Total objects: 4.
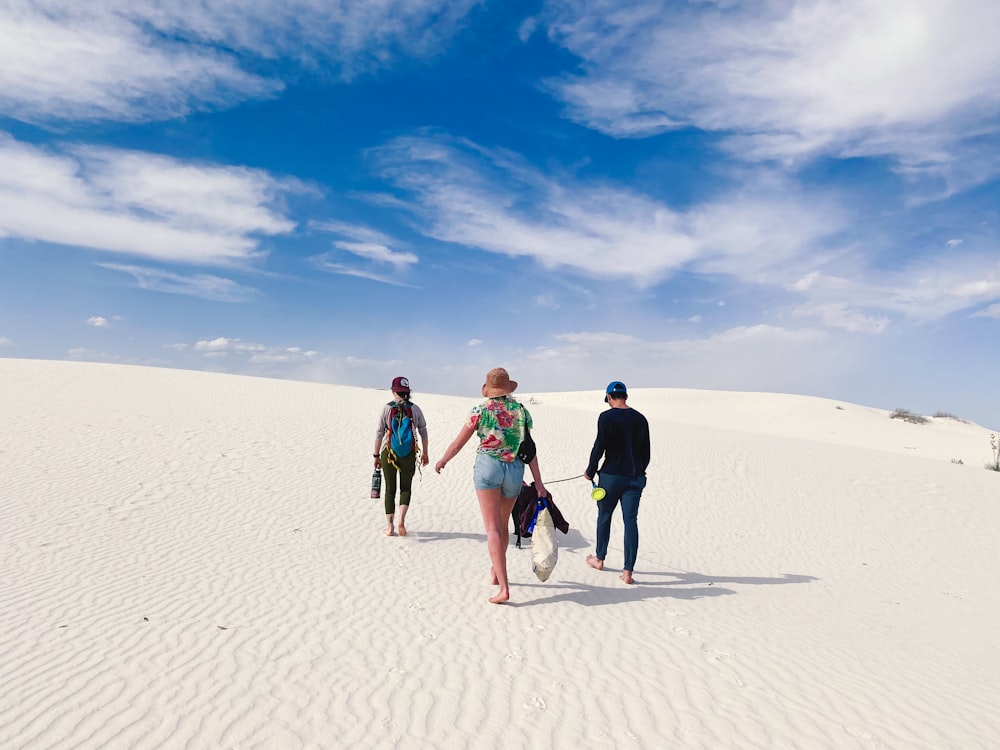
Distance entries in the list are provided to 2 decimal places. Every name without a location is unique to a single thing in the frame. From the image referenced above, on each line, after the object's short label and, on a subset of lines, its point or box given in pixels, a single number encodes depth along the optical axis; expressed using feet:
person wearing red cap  23.98
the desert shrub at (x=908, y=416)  114.62
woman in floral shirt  16.01
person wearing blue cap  19.75
